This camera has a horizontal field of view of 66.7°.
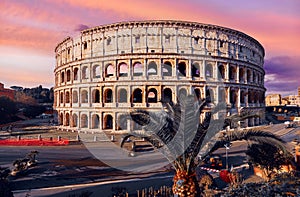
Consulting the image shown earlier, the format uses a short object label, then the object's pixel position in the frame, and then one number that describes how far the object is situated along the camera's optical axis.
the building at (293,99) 129.85
